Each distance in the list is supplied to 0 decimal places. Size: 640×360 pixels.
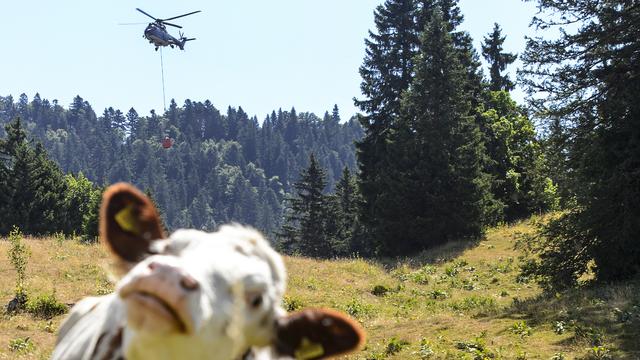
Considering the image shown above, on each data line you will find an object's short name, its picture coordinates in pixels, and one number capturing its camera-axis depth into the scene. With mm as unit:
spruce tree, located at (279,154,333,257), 58906
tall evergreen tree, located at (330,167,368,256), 56272
